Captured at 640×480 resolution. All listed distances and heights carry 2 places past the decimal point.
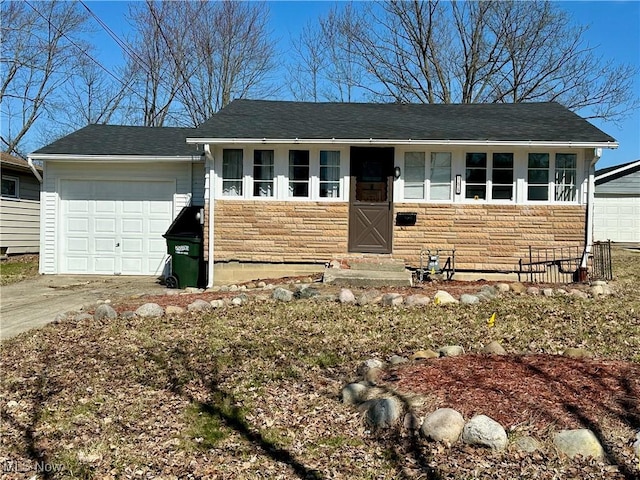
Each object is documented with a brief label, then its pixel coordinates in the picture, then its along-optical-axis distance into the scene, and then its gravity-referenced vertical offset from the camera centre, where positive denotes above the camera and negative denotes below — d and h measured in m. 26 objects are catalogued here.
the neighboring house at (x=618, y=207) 20.72 +0.88
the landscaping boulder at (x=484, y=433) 3.19 -1.22
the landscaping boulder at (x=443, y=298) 7.78 -1.03
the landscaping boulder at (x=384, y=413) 3.55 -1.24
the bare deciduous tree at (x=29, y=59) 23.55 +7.56
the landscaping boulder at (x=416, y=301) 7.67 -1.06
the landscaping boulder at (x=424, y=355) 4.94 -1.18
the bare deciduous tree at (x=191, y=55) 24.86 +7.80
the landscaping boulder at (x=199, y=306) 7.59 -1.18
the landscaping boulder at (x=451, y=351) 4.98 -1.15
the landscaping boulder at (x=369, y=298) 7.80 -1.05
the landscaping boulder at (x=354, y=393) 4.01 -1.26
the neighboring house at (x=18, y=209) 15.72 +0.31
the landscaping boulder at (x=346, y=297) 7.87 -1.05
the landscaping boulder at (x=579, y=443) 3.09 -1.23
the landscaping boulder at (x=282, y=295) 8.12 -1.07
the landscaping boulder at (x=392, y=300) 7.66 -1.05
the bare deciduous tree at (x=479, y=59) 23.59 +7.53
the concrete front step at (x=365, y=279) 9.20 -0.91
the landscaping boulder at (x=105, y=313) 7.13 -1.22
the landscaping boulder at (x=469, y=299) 7.77 -1.04
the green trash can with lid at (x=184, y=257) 10.95 -0.70
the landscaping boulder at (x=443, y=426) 3.29 -1.22
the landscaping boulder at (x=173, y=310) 7.33 -1.20
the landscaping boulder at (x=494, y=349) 5.04 -1.14
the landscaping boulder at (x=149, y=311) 7.19 -1.19
